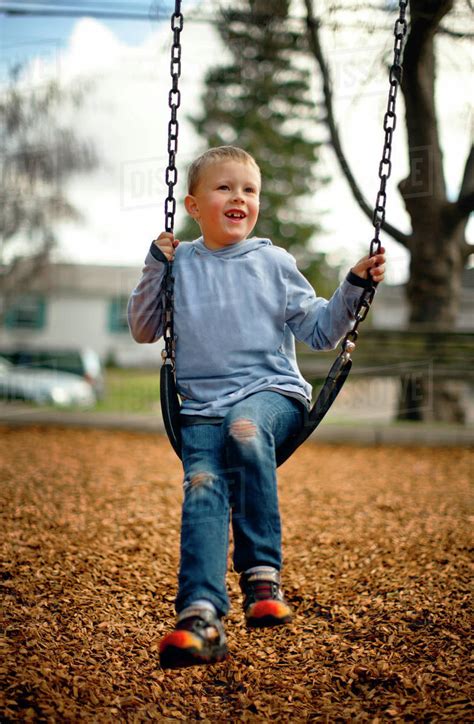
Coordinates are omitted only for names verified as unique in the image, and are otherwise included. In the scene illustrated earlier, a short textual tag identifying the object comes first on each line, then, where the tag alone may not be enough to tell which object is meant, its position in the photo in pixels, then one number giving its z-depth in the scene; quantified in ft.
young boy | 6.56
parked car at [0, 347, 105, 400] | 45.56
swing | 7.36
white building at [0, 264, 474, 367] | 69.72
